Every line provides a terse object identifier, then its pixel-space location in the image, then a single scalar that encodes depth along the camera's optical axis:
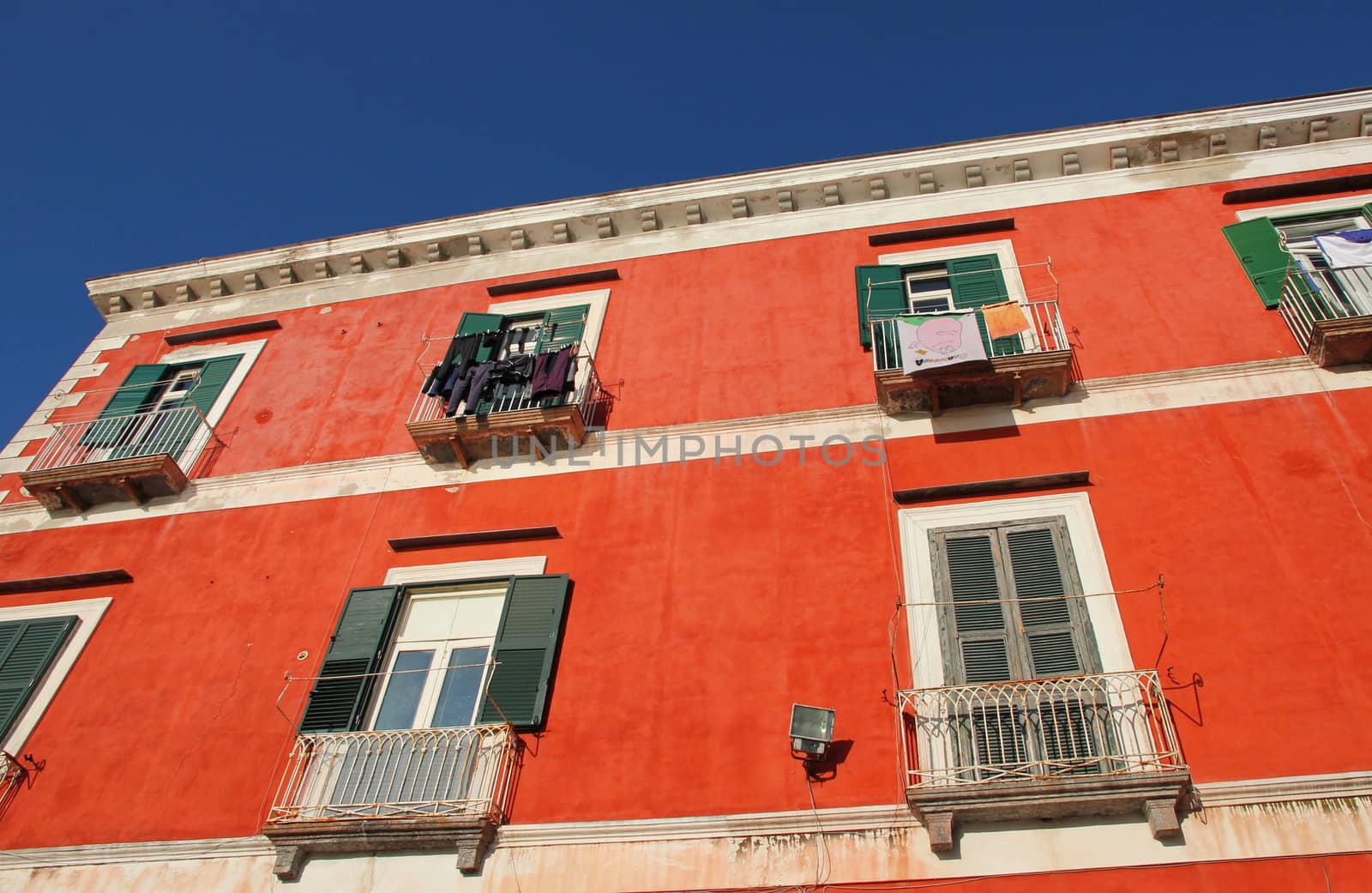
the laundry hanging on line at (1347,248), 11.09
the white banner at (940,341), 10.66
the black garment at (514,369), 12.13
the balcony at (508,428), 11.45
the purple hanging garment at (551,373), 11.82
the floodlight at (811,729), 8.22
